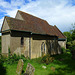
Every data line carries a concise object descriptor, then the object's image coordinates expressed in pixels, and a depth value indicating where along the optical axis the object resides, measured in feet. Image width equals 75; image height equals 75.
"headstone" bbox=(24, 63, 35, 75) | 22.03
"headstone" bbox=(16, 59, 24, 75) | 26.21
